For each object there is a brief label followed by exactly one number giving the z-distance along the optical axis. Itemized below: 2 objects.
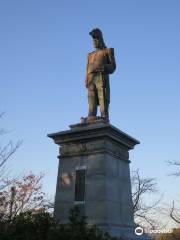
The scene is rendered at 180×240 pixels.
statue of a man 11.07
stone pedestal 9.20
